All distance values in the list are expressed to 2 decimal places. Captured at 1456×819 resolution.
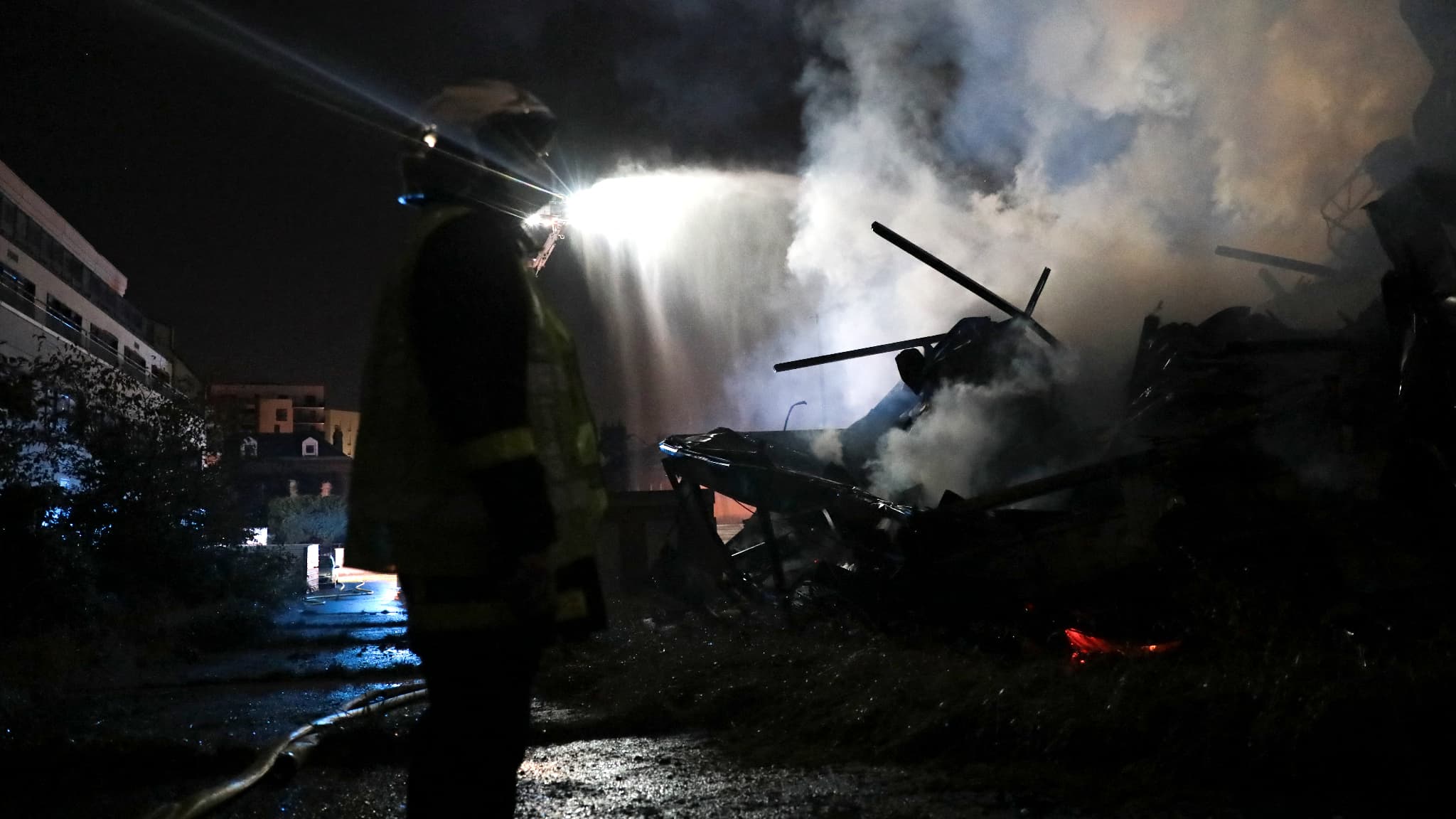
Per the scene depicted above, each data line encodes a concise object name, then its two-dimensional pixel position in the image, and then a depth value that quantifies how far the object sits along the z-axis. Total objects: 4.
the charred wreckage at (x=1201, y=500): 4.99
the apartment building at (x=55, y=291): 36.28
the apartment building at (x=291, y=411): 97.06
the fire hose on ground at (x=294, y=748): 3.32
